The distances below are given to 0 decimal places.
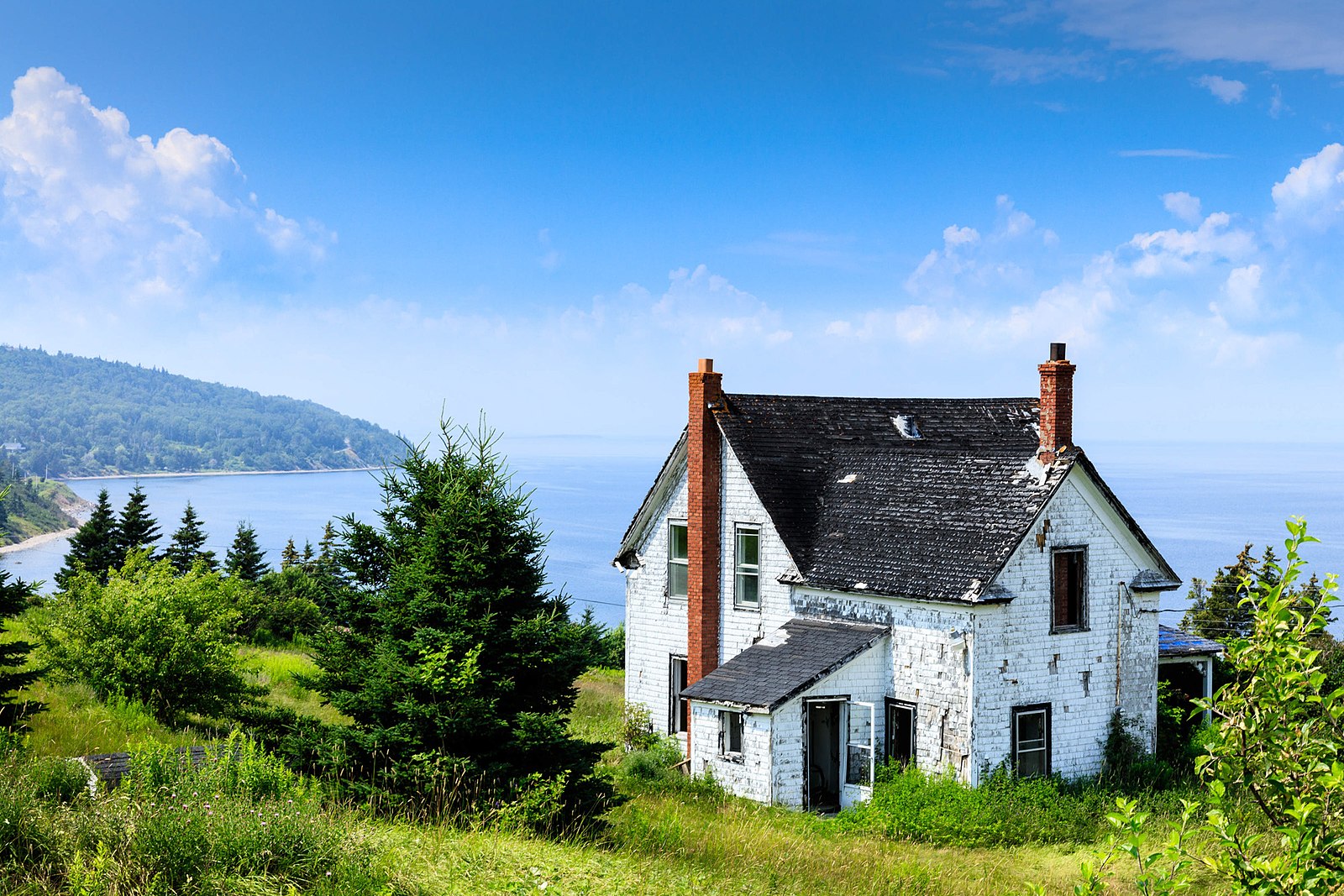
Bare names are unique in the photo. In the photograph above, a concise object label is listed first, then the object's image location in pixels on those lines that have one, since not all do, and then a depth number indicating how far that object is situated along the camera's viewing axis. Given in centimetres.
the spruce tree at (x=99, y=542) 6294
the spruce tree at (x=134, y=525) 6462
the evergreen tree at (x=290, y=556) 8444
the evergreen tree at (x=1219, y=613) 5663
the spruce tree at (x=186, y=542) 7181
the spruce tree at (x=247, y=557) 7162
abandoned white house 2241
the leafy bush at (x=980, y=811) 2000
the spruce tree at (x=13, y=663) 1579
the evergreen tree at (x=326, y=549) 6781
